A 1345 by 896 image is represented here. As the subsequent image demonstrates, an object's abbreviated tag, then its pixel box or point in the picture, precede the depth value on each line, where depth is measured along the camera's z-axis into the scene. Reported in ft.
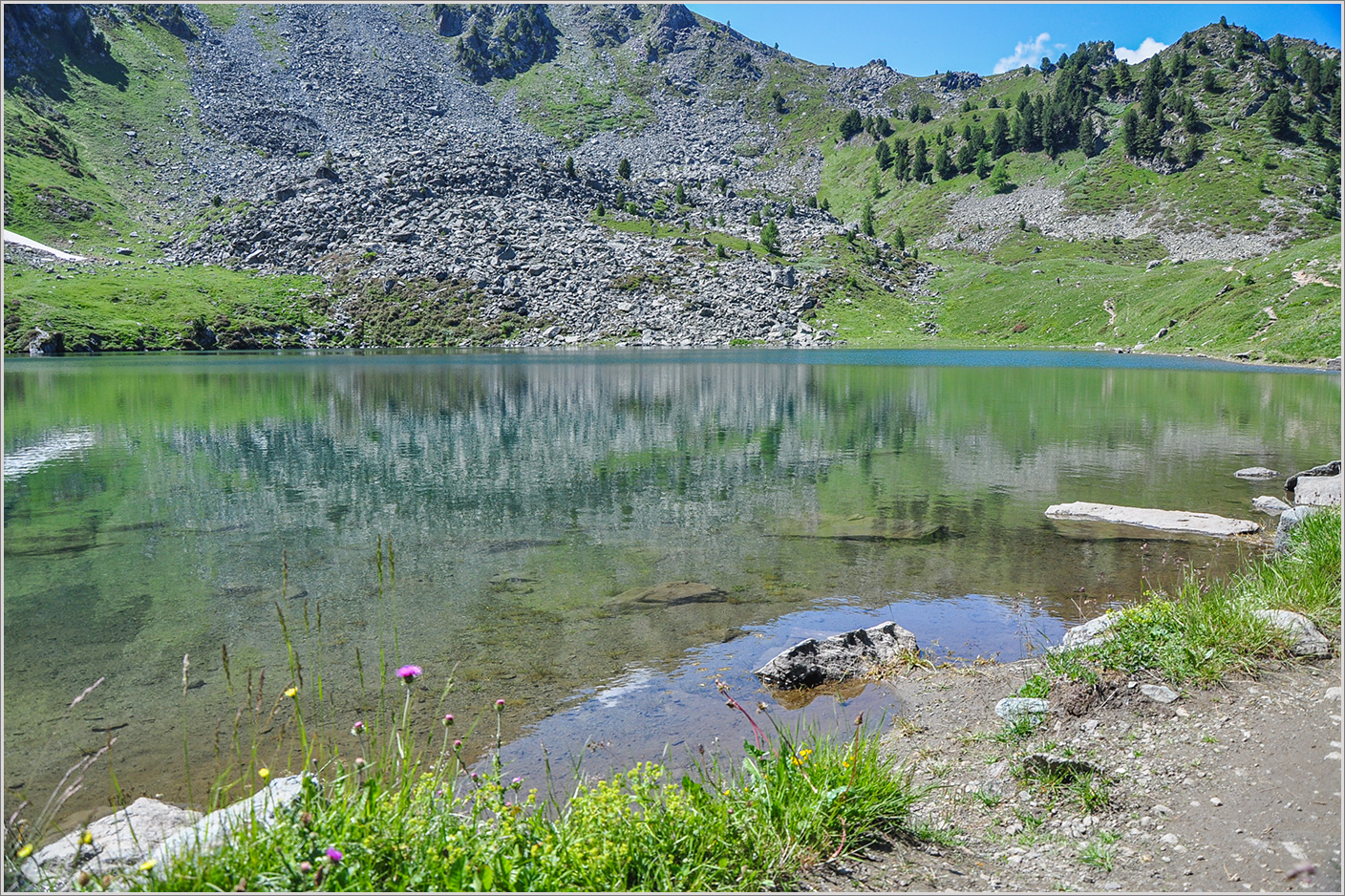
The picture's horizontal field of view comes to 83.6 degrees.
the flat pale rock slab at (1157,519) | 56.65
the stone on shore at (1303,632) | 25.67
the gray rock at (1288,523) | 39.86
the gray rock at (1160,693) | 25.04
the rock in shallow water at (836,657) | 33.76
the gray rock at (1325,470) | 66.54
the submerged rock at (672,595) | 44.70
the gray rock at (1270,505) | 61.41
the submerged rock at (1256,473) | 76.59
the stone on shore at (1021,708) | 26.53
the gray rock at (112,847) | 15.64
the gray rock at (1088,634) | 30.58
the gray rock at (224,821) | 15.99
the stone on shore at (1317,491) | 54.78
